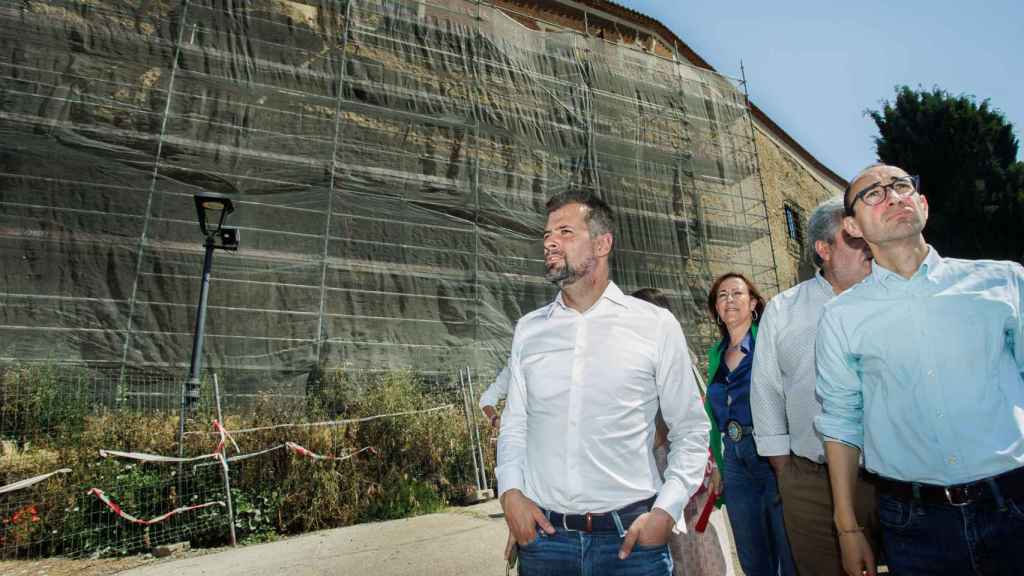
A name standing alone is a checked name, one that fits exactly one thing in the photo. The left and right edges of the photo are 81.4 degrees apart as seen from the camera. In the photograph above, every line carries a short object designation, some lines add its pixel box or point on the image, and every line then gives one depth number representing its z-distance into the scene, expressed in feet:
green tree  52.37
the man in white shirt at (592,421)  5.11
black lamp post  19.53
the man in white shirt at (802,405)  6.97
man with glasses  4.58
